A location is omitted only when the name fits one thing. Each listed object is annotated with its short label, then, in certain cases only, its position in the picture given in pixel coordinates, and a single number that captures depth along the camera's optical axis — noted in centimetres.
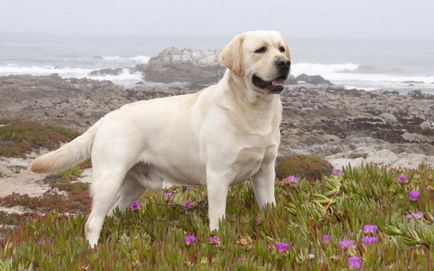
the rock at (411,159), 1937
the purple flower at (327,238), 503
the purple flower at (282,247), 475
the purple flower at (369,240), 477
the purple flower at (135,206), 712
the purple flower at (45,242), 570
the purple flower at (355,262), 422
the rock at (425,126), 3086
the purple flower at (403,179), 687
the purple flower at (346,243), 472
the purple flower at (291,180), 779
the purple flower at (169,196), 780
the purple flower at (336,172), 797
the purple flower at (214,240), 513
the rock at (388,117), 3355
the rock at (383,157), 2008
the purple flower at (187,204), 731
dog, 600
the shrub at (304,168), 1673
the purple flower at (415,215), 556
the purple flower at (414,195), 630
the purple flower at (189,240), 518
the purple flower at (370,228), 516
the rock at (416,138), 2827
